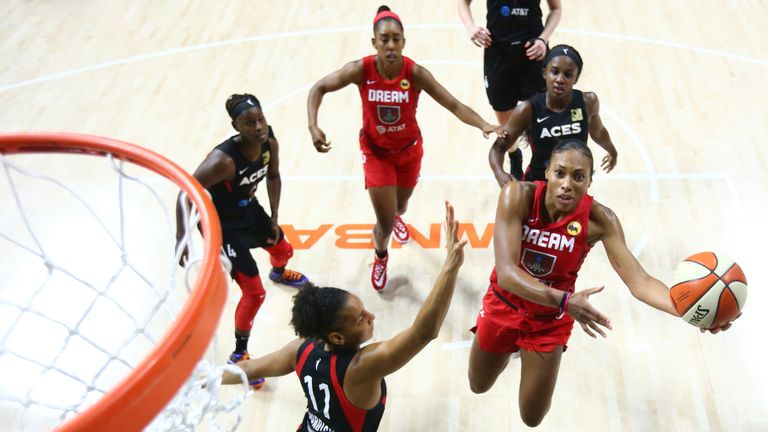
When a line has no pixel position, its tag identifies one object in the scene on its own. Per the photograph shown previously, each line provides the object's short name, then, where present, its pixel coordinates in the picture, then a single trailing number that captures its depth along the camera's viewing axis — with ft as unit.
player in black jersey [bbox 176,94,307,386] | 12.15
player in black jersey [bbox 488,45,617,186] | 12.78
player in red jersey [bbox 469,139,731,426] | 10.14
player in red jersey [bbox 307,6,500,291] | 13.68
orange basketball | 9.40
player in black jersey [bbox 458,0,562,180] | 15.99
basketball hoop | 5.60
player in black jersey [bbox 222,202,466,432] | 8.30
